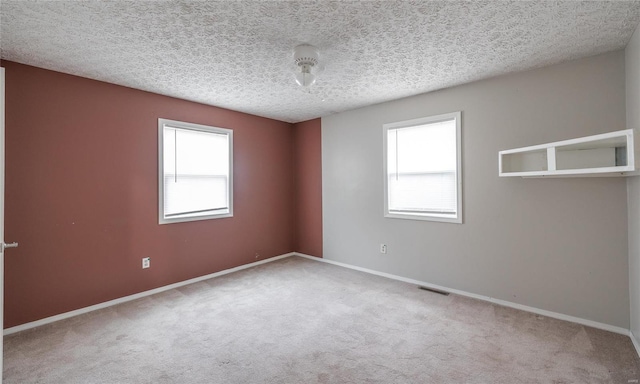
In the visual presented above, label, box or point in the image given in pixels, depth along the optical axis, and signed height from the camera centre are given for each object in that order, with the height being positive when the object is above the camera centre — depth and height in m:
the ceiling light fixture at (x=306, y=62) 2.38 +1.16
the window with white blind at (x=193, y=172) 3.67 +0.32
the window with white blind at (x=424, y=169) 3.47 +0.32
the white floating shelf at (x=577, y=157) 1.95 +0.32
